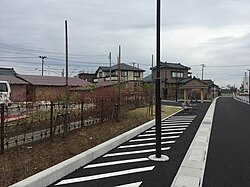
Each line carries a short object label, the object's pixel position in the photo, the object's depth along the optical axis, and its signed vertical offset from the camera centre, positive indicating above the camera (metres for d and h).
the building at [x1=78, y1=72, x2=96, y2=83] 45.29 +4.42
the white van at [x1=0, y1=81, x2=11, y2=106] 13.93 +0.55
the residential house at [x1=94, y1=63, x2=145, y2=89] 36.72 +4.37
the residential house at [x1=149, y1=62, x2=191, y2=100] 38.00 +4.53
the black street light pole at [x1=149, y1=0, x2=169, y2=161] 4.74 -0.03
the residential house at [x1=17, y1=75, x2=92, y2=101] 22.46 +1.79
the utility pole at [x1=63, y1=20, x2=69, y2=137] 5.97 +1.19
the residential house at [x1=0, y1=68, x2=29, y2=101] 20.08 +1.27
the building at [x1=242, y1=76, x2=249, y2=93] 62.21 +4.13
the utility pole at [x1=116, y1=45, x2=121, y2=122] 8.94 -0.18
